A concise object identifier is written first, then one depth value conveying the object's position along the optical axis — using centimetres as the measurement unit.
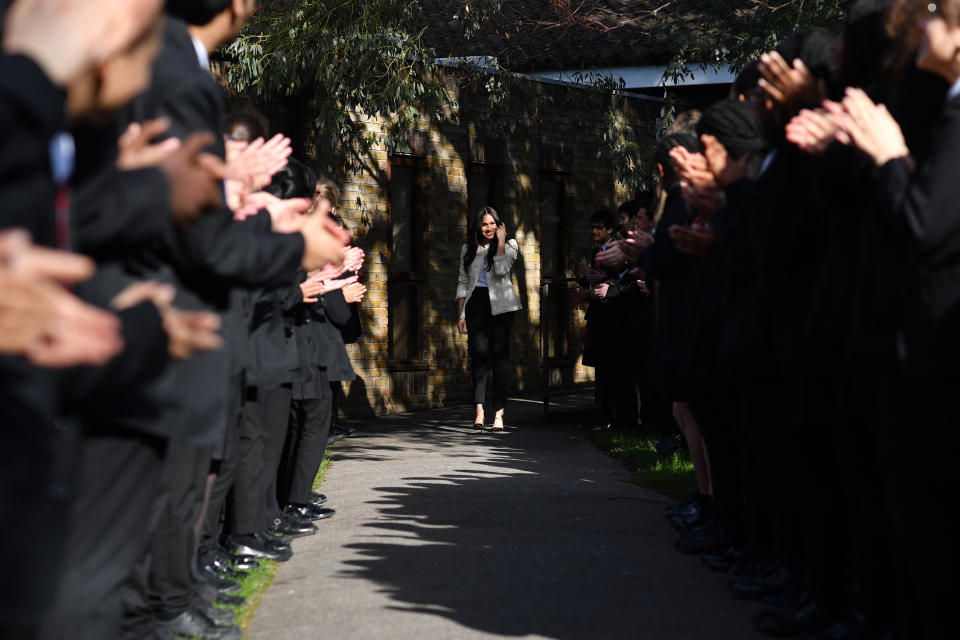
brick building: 1642
